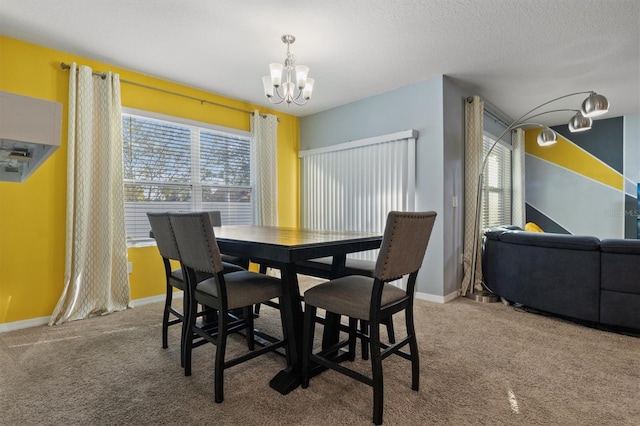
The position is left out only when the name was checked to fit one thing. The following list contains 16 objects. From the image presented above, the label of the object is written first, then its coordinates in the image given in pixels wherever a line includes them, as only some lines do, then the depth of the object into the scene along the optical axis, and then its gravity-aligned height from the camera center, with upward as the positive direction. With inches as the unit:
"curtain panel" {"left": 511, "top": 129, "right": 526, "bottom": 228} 208.7 +15.6
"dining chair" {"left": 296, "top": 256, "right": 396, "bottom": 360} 86.0 -17.1
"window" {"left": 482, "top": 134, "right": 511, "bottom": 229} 180.2 +12.0
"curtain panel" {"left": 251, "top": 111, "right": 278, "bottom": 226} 169.6 +20.0
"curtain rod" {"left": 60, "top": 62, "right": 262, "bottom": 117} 113.1 +48.6
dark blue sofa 100.4 -23.1
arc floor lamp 127.9 -0.2
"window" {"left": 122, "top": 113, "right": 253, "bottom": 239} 132.8 +17.1
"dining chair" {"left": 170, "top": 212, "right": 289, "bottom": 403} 66.1 -17.0
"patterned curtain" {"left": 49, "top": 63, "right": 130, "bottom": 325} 113.3 +2.1
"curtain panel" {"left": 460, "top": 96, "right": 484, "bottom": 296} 145.9 +8.6
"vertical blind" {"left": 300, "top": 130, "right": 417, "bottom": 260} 148.1 +12.2
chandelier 94.3 +36.9
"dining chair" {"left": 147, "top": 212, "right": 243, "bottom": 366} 80.7 -12.0
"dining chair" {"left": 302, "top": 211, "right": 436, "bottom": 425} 59.6 -17.6
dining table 64.2 -9.2
